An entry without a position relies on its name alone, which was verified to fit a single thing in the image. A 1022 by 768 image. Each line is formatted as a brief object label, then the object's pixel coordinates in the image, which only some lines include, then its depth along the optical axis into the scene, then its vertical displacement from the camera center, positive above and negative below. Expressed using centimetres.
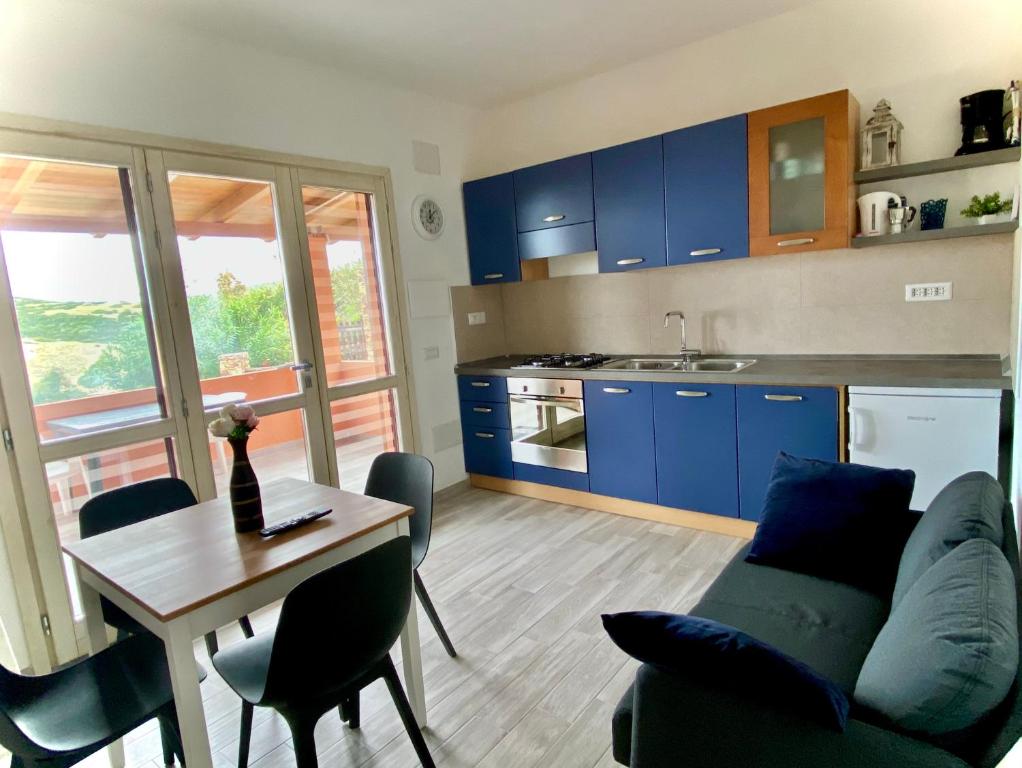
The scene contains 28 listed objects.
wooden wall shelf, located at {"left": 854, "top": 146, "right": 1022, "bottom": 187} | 253 +50
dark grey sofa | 93 -80
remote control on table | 173 -57
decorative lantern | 278 +68
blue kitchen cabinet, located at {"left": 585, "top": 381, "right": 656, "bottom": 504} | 333 -80
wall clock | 387 +71
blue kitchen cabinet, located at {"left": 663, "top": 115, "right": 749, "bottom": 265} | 303 +57
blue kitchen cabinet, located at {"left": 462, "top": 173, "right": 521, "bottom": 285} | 399 +60
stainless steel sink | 337 -40
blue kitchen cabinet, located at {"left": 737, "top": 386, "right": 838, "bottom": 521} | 273 -68
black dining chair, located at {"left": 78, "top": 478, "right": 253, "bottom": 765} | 194 -57
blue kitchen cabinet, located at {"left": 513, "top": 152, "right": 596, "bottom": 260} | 363 +66
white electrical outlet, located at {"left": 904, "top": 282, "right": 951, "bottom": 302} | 281 -8
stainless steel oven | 362 -72
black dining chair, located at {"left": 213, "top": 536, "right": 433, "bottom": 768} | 128 -73
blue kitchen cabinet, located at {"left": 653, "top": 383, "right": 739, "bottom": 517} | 304 -81
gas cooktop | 371 -34
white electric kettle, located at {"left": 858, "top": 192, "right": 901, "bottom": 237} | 277 +33
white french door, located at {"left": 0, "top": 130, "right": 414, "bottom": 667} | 233 +9
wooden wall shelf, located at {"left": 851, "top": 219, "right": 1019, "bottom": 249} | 251 +18
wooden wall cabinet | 275 +55
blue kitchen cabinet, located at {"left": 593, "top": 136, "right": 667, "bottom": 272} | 333 +57
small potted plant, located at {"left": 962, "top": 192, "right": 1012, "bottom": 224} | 256 +27
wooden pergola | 230 +66
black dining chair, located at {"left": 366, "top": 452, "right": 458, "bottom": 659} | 221 -66
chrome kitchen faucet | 362 -30
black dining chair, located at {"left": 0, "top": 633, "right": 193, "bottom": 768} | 129 -87
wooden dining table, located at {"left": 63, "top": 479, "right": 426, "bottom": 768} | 135 -59
